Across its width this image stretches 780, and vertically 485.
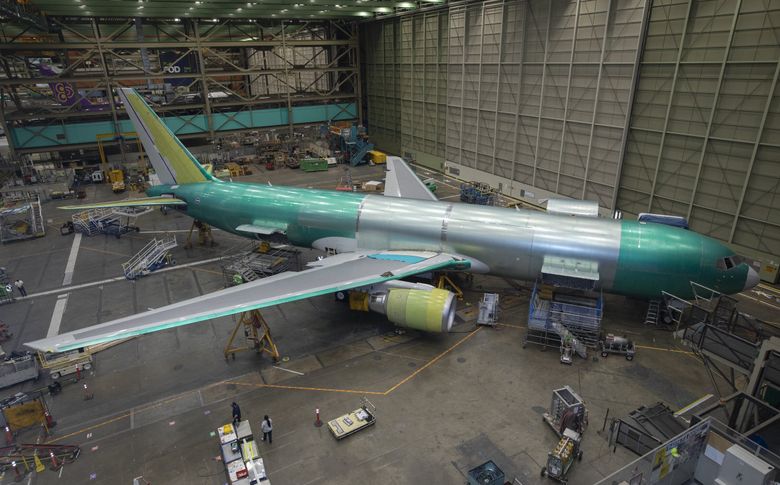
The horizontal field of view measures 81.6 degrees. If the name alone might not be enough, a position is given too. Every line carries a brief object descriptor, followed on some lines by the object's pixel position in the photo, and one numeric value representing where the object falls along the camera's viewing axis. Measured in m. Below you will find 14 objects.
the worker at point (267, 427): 15.23
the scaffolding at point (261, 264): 25.11
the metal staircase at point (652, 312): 21.94
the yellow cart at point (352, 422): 15.54
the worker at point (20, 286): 25.98
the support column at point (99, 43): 48.75
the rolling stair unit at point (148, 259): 28.00
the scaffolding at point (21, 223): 34.50
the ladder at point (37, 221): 35.12
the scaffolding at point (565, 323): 20.02
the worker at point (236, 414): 15.72
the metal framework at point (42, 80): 46.59
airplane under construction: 19.53
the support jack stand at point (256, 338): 19.70
